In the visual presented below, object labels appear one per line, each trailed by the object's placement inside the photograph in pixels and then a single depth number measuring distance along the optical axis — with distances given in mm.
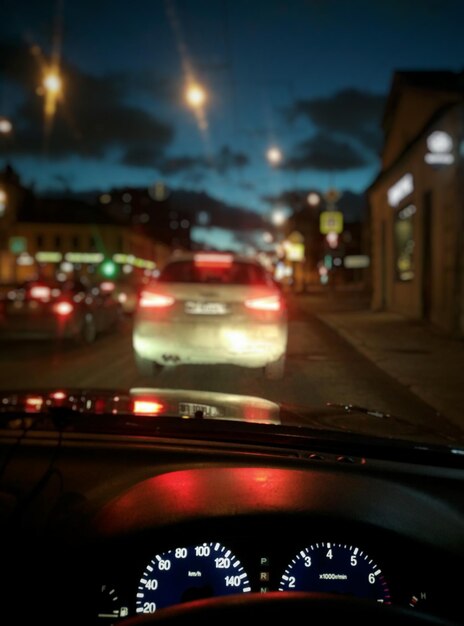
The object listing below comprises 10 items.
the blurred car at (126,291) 24625
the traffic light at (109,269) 30609
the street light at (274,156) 32594
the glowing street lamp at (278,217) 54906
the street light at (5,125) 24623
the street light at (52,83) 16359
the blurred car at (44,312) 17016
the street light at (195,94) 17938
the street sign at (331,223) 34875
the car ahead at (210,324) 10219
